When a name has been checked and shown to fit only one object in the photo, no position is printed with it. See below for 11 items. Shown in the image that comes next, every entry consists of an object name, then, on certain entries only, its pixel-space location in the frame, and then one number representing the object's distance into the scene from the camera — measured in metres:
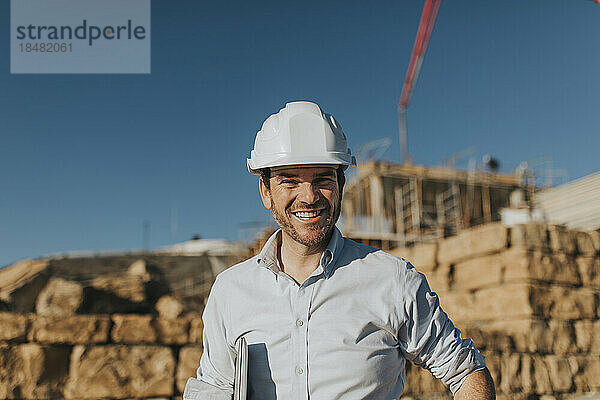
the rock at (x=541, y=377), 6.23
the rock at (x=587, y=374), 6.69
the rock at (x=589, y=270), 7.34
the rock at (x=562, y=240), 7.28
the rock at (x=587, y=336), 7.07
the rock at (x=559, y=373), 6.37
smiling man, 1.83
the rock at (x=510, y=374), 5.96
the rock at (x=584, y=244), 7.43
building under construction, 20.02
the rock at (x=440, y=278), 8.21
